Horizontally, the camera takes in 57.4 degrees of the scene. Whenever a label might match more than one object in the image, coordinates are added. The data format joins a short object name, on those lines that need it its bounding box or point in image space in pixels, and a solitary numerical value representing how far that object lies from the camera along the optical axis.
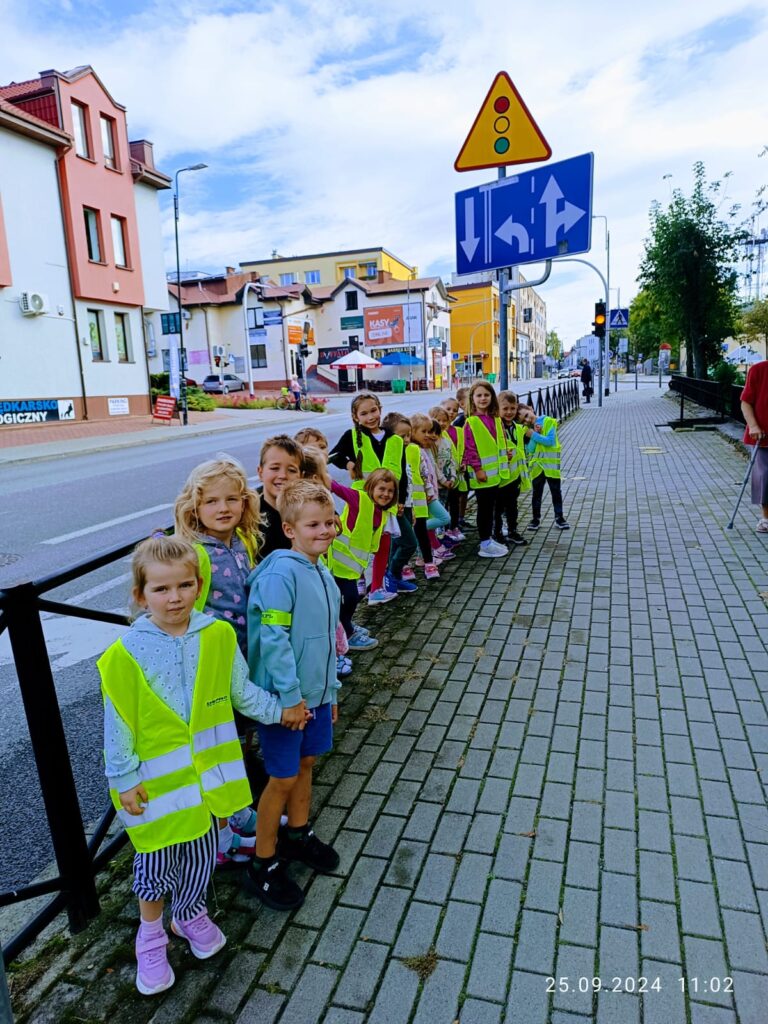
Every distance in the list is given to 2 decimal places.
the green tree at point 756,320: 22.77
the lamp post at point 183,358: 27.25
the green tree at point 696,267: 25.75
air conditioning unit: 22.73
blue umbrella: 65.12
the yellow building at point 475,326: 86.62
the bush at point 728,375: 20.40
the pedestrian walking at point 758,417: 6.90
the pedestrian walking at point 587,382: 32.47
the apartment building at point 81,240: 22.88
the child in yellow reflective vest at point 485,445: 6.66
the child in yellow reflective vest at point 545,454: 7.84
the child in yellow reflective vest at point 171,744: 2.08
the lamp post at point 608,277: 34.78
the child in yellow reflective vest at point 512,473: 7.02
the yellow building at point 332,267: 80.19
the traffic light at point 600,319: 25.62
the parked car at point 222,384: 53.69
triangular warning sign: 6.00
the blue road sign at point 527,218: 6.14
